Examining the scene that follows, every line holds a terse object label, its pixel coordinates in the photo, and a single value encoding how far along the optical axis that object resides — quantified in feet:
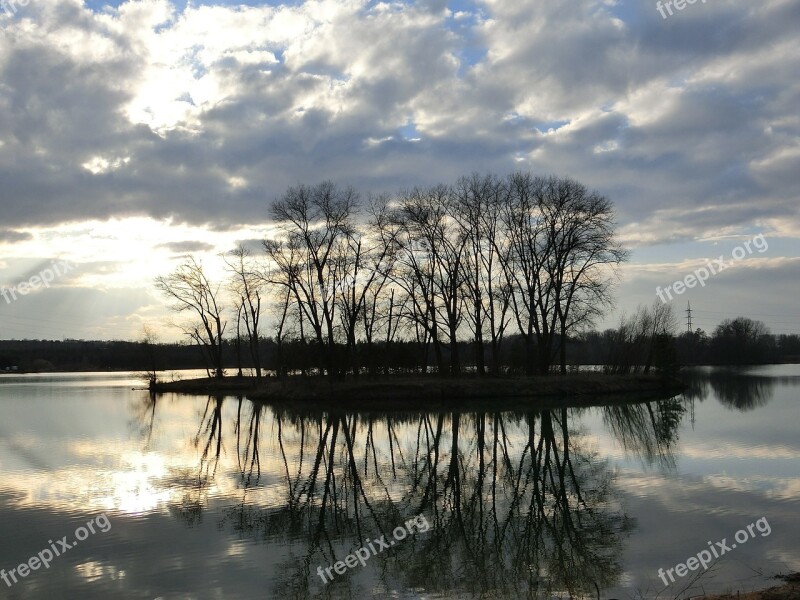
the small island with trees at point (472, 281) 166.20
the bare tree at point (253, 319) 213.66
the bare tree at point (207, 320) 225.35
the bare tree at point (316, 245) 165.78
